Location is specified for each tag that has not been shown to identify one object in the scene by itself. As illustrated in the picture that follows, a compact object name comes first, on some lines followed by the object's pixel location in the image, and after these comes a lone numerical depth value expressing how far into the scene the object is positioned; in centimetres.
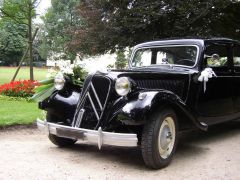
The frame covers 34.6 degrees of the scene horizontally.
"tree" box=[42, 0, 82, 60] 3516
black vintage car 465
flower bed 1118
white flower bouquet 575
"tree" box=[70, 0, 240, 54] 1091
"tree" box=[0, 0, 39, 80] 1489
